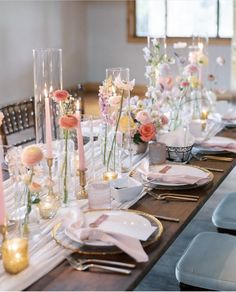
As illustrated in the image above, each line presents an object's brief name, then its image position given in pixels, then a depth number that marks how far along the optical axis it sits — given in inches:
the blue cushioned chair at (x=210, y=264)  76.5
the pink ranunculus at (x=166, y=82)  117.4
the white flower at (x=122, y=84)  85.6
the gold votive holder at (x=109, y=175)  83.3
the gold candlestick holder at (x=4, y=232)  58.6
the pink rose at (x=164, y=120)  104.3
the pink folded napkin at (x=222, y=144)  101.0
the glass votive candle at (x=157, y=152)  93.6
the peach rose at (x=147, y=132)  96.0
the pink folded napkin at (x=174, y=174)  81.1
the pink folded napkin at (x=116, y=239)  56.7
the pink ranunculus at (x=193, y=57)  131.7
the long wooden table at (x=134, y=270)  52.2
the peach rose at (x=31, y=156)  59.1
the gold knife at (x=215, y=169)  89.9
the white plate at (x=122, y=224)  61.1
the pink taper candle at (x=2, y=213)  61.1
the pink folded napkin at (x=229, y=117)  127.1
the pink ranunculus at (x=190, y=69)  127.1
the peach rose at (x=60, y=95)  75.3
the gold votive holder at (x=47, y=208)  69.2
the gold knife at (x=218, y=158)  96.6
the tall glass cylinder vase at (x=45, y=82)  88.8
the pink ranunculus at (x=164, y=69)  116.5
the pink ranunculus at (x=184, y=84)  123.8
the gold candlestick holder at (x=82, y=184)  77.4
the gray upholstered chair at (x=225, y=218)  99.0
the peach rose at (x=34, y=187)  61.9
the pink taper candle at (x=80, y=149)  75.8
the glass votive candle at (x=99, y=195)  70.8
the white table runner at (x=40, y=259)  52.9
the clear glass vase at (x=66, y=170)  75.4
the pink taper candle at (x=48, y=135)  76.9
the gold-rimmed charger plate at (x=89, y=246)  57.8
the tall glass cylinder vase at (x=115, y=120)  86.2
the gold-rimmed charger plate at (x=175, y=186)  79.7
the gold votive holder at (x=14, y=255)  54.3
